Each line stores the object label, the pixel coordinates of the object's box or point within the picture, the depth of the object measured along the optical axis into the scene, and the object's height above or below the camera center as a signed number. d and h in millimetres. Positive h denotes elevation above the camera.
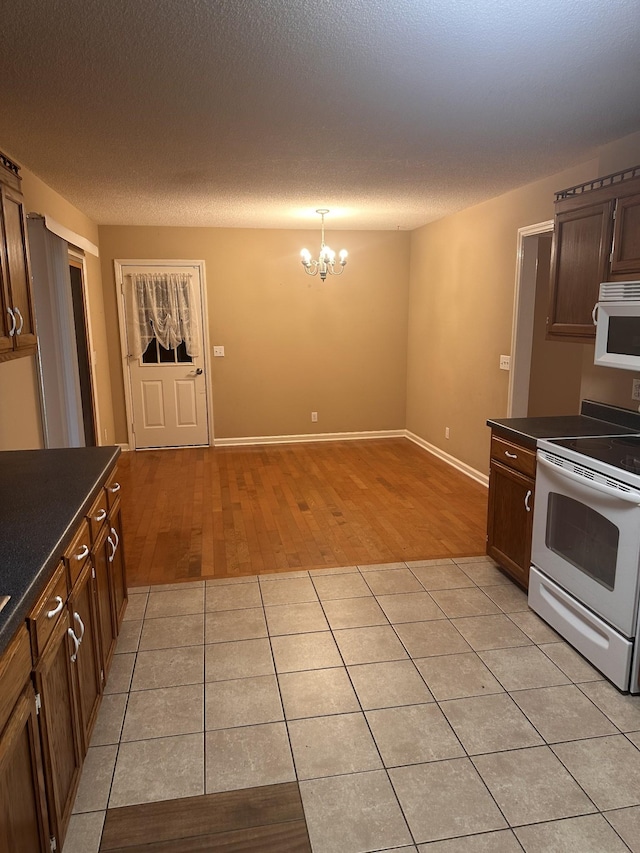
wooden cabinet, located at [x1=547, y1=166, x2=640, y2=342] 2781 +333
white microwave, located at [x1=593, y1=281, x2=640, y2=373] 2672 -65
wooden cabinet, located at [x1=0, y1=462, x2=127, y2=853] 1251 -1004
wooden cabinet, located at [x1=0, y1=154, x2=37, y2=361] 2270 +163
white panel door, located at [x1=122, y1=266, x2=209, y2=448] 6414 -910
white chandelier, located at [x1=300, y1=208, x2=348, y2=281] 5727 +520
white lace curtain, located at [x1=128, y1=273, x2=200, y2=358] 6227 +23
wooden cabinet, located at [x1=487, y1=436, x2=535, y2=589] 3045 -1071
